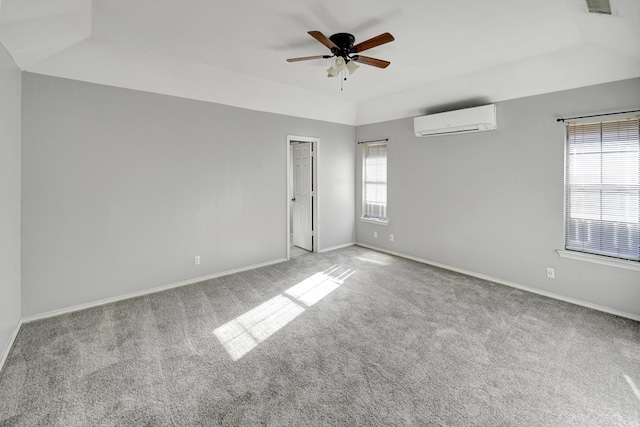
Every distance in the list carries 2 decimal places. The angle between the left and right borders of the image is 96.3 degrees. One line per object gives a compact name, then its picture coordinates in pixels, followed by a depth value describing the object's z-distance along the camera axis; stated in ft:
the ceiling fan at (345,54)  9.07
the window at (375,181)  17.97
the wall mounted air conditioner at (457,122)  12.23
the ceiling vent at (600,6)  6.96
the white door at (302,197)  18.08
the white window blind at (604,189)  9.70
